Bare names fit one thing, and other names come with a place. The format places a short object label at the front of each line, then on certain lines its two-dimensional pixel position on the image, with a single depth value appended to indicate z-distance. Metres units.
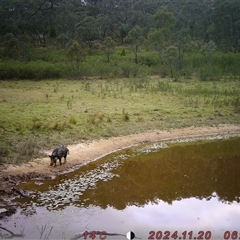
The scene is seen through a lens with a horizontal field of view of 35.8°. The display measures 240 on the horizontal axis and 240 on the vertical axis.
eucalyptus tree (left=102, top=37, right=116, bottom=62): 38.59
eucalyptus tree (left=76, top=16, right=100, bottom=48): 46.31
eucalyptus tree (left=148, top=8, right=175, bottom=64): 37.53
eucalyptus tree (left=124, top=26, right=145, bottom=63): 39.62
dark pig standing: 11.00
